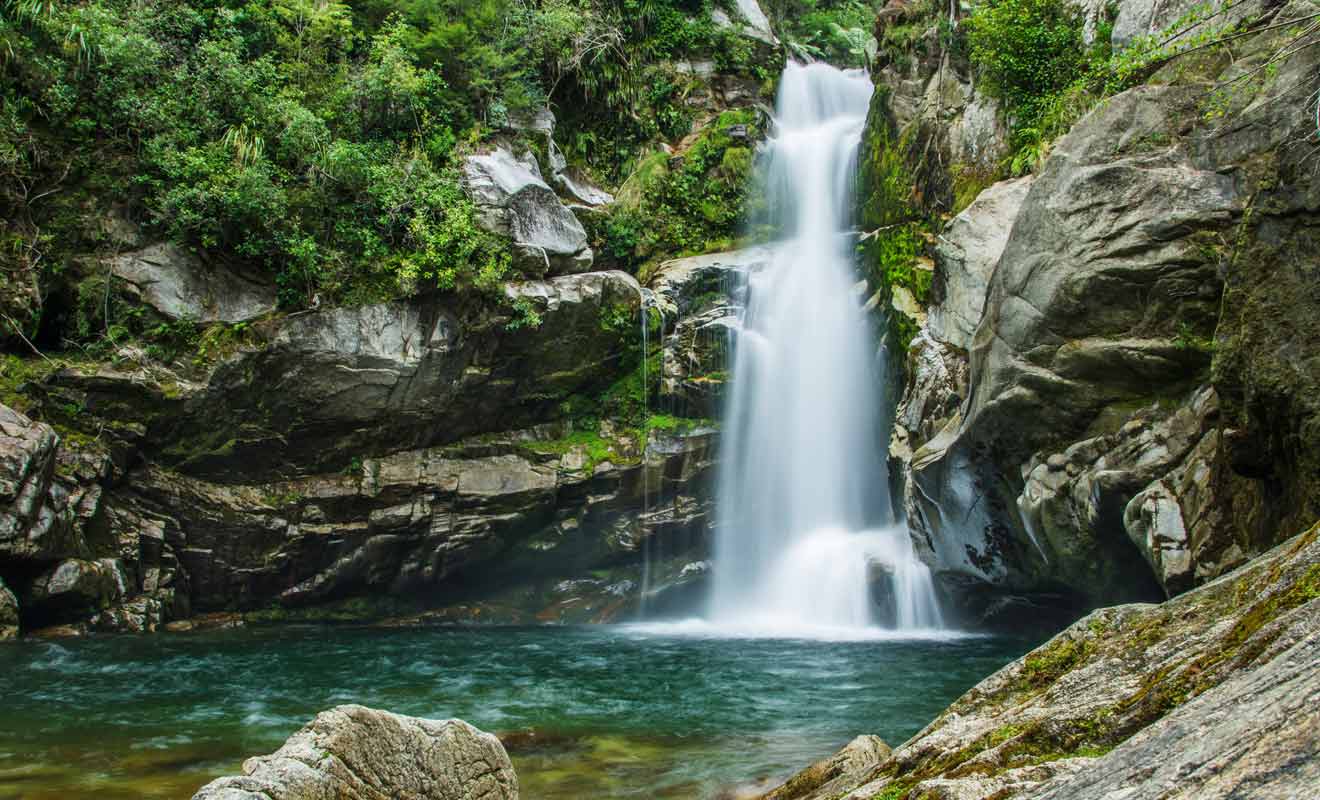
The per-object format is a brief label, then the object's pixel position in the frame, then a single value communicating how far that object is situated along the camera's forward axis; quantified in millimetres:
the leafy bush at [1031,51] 14406
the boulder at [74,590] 13539
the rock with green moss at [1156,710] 2072
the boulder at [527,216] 17453
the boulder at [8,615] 12953
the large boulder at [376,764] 3570
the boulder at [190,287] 15289
